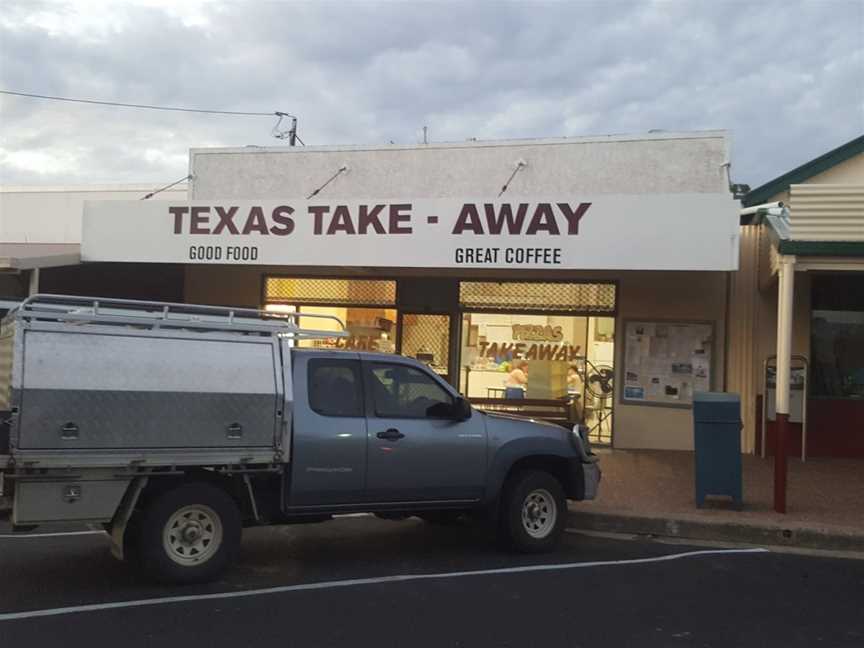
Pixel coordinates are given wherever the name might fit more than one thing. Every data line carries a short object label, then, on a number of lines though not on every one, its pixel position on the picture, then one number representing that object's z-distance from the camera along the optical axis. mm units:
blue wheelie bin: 9391
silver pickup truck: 5973
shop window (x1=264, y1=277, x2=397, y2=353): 15039
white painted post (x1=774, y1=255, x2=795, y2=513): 9336
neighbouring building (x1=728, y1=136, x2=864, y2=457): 13297
